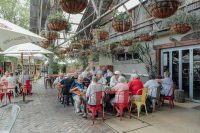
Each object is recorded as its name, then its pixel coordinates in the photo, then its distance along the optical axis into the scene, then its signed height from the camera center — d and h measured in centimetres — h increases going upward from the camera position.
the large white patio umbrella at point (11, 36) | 304 +54
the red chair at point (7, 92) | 861 -96
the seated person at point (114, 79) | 749 -38
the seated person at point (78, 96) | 648 -86
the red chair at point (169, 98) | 705 -105
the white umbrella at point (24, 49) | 824 +82
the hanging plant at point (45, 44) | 1070 +139
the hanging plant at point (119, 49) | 1315 +128
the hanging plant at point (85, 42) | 1038 +138
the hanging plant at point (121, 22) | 606 +142
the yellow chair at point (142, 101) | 600 -95
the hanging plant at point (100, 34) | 826 +145
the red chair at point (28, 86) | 1054 -92
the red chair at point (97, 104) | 560 -97
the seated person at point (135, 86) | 628 -54
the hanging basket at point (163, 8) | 406 +124
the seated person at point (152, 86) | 652 -56
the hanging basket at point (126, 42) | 1020 +135
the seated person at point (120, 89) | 571 -57
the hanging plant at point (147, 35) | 882 +147
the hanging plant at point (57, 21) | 597 +141
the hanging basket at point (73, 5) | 370 +118
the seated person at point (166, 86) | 694 -60
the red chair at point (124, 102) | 572 -94
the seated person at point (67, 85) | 749 -59
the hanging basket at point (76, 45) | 1205 +142
